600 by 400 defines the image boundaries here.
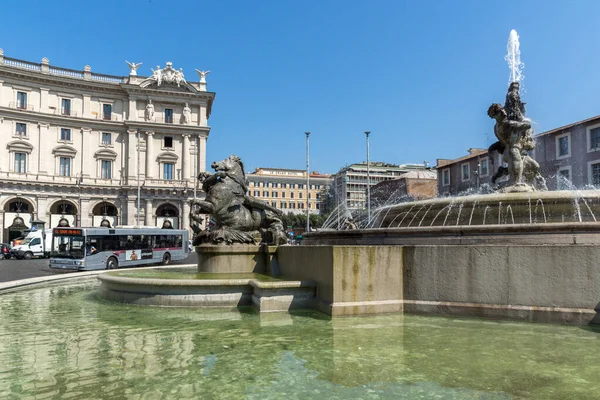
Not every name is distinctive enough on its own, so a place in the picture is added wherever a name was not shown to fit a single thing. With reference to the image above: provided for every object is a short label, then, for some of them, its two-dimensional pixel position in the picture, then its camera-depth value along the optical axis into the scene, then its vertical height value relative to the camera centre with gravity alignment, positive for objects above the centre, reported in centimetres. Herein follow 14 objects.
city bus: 2142 -127
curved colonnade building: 5541 +1067
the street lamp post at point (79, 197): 5695 +340
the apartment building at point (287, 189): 10925 +853
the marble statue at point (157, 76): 6291 +2092
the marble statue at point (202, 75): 6722 +2261
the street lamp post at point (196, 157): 6376 +949
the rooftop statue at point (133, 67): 6368 +2250
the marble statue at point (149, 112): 6228 +1563
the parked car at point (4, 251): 3416 -217
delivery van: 3319 -171
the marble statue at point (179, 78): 6372 +2096
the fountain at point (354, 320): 356 -127
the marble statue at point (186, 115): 6397 +1562
